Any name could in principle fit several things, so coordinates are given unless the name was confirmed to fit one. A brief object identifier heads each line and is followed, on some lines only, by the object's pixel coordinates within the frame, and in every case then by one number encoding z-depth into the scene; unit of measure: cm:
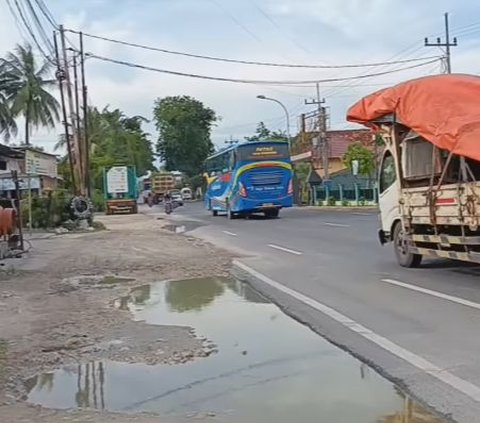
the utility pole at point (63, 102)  3679
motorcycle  5519
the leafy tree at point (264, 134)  9680
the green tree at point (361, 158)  5512
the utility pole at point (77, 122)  3875
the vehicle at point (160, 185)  9025
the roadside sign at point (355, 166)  5188
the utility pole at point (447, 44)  4884
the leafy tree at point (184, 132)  10431
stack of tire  3538
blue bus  3909
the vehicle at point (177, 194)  7866
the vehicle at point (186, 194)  9942
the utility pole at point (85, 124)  4022
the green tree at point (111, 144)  7044
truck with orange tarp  1273
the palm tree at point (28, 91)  5878
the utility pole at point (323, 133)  6500
